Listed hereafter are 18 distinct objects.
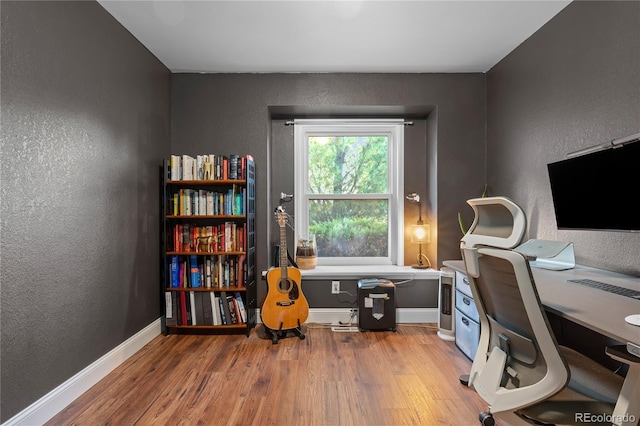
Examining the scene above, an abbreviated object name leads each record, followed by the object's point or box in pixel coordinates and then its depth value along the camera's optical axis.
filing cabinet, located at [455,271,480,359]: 2.46
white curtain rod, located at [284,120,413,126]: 3.59
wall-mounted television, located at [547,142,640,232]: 1.53
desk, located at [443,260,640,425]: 0.97
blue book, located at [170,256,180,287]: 3.00
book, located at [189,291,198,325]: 3.02
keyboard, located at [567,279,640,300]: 1.43
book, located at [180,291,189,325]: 3.02
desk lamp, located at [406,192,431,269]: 3.41
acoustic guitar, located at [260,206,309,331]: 2.95
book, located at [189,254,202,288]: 3.00
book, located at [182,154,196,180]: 2.99
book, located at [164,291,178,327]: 3.00
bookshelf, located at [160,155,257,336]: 2.99
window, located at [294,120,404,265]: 3.71
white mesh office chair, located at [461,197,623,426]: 1.12
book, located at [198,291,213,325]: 3.02
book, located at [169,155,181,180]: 2.98
